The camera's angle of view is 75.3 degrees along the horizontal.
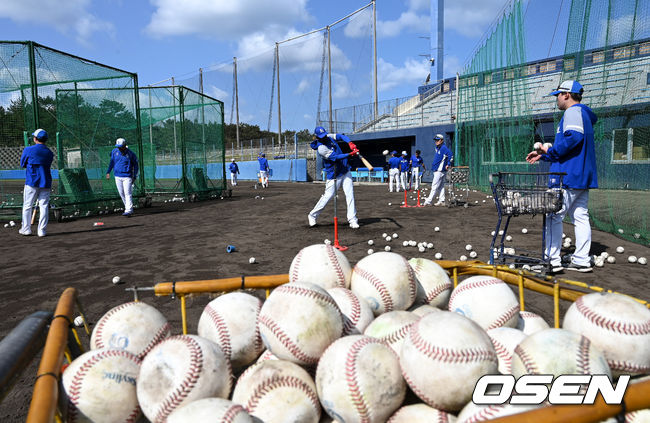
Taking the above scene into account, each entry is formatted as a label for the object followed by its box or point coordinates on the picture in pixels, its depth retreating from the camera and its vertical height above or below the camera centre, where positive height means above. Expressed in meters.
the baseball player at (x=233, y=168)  29.59 +0.19
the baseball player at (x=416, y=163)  20.78 +0.21
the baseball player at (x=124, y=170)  13.04 +0.09
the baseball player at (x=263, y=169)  28.09 +0.07
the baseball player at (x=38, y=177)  9.63 -0.06
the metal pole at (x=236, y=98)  54.41 +9.47
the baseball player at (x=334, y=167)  9.24 +0.04
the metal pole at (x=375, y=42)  40.64 +12.43
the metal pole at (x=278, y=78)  48.88 +10.86
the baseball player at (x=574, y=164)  5.75 +0.00
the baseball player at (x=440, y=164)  13.84 +0.09
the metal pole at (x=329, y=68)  44.09 +10.67
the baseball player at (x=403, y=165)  21.11 +0.13
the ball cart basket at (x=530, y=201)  5.84 -0.50
